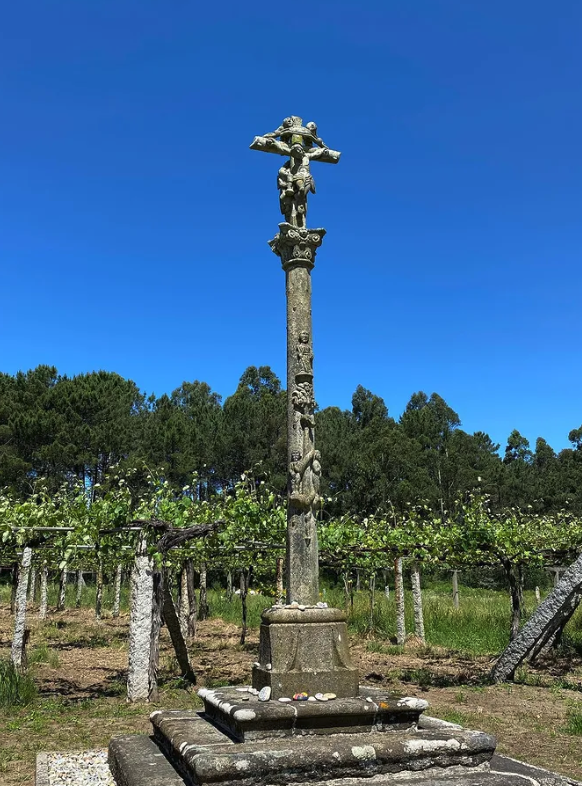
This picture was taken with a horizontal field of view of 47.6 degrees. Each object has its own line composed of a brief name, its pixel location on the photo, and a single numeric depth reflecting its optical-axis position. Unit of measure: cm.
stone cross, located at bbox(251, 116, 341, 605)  553
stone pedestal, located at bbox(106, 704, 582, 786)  422
